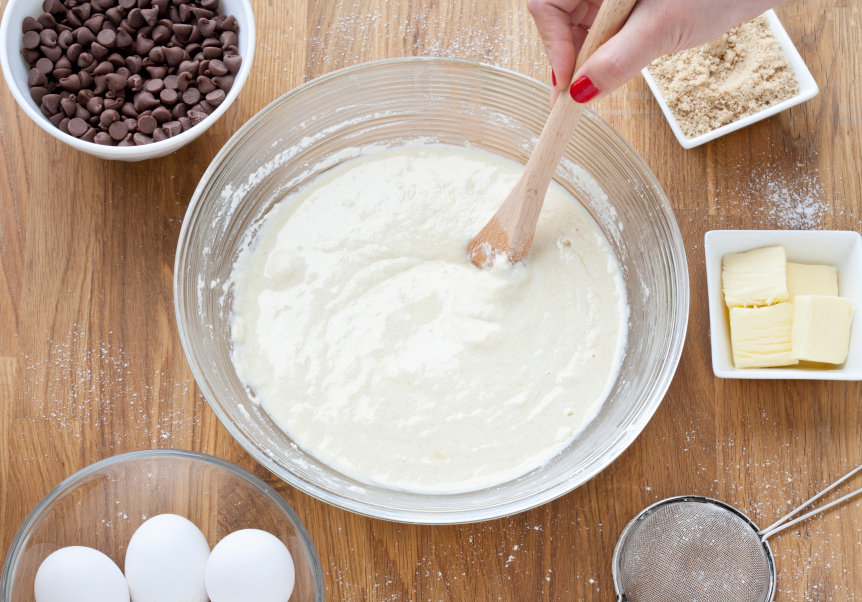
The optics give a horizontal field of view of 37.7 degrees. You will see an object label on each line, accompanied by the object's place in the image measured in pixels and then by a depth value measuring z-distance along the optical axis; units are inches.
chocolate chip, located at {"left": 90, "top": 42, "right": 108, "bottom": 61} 26.3
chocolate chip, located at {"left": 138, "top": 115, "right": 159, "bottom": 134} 26.1
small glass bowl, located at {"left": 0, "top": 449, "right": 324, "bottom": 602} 26.0
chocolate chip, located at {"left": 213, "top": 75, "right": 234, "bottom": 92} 26.5
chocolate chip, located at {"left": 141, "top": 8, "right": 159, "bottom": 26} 26.5
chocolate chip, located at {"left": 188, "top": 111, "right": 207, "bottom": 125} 26.4
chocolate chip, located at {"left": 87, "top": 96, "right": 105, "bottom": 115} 26.2
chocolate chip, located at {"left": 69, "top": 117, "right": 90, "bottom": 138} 26.0
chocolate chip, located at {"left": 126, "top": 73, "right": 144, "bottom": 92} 26.3
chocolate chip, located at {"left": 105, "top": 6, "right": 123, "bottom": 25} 26.5
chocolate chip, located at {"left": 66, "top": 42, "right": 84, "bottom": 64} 26.2
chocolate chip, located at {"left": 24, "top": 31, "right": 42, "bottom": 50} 26.1
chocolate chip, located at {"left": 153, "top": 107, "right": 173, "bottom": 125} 26.2
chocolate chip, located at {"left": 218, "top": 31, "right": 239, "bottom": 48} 26.6
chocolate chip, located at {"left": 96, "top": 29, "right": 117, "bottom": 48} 26.4
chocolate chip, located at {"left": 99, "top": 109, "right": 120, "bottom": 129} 26.1
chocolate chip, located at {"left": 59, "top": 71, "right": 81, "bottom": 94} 26.1
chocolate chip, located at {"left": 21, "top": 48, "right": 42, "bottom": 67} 26.2
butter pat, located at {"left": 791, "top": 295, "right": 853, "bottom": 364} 26.3
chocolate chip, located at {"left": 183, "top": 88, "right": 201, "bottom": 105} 26.4
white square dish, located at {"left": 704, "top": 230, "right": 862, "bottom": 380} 26.5
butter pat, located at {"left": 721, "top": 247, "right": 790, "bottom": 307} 26.6
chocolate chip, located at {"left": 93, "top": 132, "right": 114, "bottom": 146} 26.1
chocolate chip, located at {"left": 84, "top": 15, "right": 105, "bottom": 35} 26.5
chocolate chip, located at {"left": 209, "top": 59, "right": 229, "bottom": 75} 26.4
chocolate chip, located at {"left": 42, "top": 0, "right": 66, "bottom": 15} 26.3
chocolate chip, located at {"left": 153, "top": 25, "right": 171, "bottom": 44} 26.6
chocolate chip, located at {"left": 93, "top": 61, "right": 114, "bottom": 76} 26.3
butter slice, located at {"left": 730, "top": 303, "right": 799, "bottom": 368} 26.5
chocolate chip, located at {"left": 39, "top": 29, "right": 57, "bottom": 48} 26.2
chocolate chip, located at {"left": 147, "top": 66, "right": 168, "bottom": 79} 26.5
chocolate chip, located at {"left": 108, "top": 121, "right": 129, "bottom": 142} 26.2
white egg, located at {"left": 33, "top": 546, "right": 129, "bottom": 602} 25.2
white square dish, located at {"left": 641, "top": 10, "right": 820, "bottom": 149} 27.0
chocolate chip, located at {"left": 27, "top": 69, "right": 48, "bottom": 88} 26.1
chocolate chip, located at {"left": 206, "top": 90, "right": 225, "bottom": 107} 26.3
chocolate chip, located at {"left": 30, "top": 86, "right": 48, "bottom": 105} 26.1
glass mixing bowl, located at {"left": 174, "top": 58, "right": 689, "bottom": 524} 25.8
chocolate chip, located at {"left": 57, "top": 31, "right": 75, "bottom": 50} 26.2
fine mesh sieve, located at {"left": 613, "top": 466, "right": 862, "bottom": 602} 26.8
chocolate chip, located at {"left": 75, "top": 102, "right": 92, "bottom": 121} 26.2
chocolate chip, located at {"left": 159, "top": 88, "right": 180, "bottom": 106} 26.3
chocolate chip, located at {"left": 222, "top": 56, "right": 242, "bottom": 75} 26.4
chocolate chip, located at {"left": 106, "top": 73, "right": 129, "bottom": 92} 26.3
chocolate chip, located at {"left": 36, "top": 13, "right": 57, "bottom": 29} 26.3
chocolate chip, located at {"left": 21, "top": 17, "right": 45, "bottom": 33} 26.2
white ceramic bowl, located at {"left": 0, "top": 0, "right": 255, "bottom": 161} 25.7
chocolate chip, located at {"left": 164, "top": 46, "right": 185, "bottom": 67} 26.5
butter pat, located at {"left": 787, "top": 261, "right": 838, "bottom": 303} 27.0
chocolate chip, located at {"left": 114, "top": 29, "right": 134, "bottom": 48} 26.4
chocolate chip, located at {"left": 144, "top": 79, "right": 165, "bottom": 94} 26.4
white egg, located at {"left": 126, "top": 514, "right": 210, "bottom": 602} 25.5
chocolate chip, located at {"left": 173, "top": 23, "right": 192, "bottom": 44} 26.5
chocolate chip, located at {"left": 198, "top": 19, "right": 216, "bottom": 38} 26.6
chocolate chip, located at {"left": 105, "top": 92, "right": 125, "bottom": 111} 26.2
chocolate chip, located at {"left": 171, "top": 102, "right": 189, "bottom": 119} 26.4
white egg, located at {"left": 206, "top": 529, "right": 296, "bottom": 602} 25.4
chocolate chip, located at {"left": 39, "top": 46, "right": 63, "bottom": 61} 26.2
